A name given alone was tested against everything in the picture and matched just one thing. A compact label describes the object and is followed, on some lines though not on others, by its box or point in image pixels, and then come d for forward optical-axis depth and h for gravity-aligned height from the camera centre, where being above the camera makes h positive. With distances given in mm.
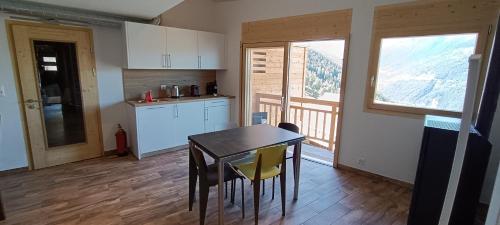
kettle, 4516 -353
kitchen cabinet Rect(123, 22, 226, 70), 3783 +425
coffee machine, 5086 -296
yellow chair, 2217 -928
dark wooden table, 2176 -675
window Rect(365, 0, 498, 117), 2574 +302
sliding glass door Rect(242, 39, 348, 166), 4207 -241
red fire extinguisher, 4051 -1163
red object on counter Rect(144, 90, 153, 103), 4108 -416
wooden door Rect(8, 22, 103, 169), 3285 -307
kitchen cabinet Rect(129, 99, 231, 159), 3871 -851
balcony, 4786 -821
